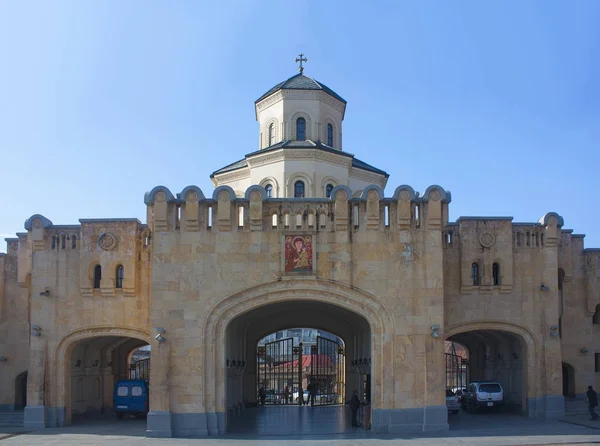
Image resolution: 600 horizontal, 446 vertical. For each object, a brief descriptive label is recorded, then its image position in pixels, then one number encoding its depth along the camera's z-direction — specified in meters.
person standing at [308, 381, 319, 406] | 36.20
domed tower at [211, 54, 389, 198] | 36.19
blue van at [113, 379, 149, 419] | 28.84
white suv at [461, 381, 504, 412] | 29.02
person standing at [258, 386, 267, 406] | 37.91
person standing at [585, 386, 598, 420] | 26.38
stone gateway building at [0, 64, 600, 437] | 23.41
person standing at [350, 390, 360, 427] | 25.48
